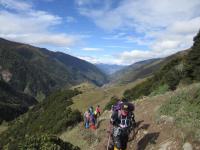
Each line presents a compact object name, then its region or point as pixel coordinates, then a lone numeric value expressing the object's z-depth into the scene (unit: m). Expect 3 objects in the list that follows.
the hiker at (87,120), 14.08
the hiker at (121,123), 7.23
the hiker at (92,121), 13.19
